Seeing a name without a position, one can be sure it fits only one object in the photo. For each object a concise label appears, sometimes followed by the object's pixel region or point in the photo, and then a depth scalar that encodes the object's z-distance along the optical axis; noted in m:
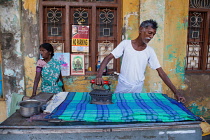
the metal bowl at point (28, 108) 1.69
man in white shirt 2.65
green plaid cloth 1.64
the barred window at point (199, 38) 4.40
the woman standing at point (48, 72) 3.06
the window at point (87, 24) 3.93
